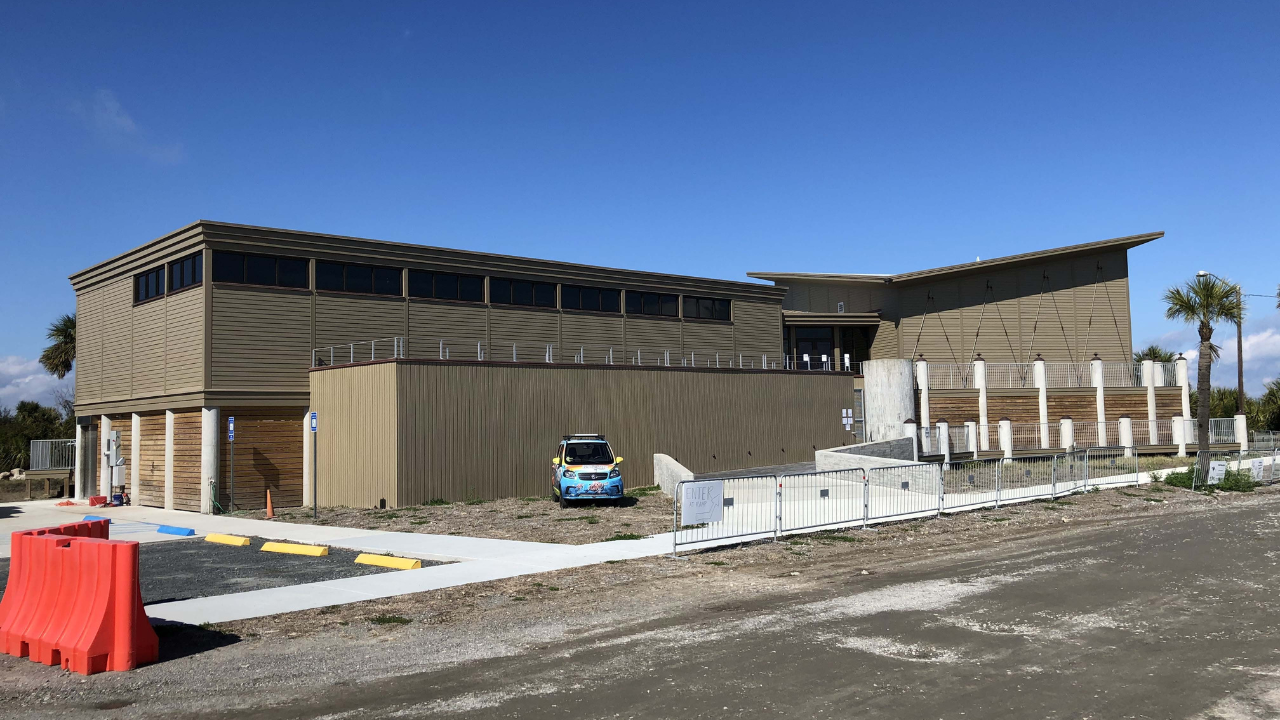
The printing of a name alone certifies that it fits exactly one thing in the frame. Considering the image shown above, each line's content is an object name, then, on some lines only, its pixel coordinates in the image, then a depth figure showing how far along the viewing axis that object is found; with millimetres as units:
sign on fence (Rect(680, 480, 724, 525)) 17250
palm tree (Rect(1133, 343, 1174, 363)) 56906
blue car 25031
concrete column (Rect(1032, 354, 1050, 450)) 40844
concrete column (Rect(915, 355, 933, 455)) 39250
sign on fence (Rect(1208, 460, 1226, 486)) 30406
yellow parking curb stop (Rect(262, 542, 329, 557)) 17906
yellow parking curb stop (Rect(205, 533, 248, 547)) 20188
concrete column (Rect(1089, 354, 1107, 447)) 41375
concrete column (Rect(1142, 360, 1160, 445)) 41938
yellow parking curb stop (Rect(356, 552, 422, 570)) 15930
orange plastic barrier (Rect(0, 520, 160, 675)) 9281
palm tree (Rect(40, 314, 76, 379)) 49156
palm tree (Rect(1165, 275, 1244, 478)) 32875
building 29234
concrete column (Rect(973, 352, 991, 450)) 40219
